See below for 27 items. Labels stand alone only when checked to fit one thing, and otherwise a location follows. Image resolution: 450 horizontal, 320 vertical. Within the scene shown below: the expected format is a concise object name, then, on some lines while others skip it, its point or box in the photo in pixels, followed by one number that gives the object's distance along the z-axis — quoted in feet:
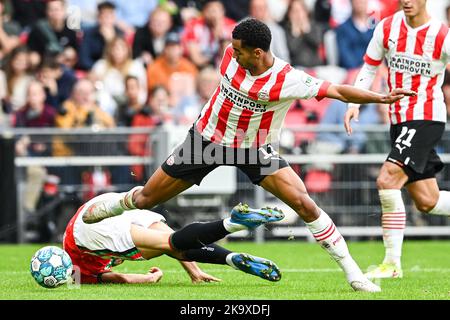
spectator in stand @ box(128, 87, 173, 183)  53.78
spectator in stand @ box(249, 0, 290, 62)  57.36
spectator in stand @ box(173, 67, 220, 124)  54.34
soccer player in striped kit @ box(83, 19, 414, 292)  27.20
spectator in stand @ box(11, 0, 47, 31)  58.54
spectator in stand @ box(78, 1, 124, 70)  57.47
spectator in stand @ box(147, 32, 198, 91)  56.65
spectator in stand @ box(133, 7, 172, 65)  58.08
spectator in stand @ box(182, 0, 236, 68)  58.34
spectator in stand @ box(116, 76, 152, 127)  54.08
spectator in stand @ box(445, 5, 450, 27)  57.36
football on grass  27.84
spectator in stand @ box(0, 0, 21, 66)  56.65
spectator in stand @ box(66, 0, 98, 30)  59.16
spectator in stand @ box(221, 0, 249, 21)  59.82
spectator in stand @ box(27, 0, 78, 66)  56.80
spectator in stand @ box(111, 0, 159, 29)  59.89
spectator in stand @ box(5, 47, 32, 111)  55.36
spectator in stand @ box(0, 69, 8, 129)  53.93
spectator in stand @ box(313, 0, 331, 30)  60.13
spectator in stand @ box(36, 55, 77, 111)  54.90
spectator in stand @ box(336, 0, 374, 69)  57.72
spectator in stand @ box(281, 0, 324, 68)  57.93
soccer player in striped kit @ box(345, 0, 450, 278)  33.91
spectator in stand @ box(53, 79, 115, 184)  50.42
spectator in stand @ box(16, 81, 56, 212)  49.98
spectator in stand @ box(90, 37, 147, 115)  56.29
